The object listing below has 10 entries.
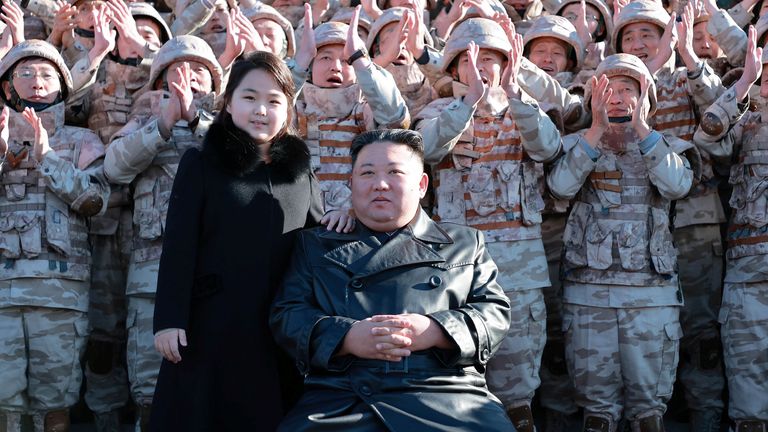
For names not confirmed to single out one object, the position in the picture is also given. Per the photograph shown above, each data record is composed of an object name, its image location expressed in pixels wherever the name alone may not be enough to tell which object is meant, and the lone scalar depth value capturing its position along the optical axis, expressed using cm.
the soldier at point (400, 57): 711
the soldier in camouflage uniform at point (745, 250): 675
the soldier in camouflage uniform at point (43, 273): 661
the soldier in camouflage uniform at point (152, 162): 649
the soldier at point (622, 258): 663
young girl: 471
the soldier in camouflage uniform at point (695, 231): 726
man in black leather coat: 446
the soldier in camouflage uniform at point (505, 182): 649
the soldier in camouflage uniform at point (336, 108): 645
